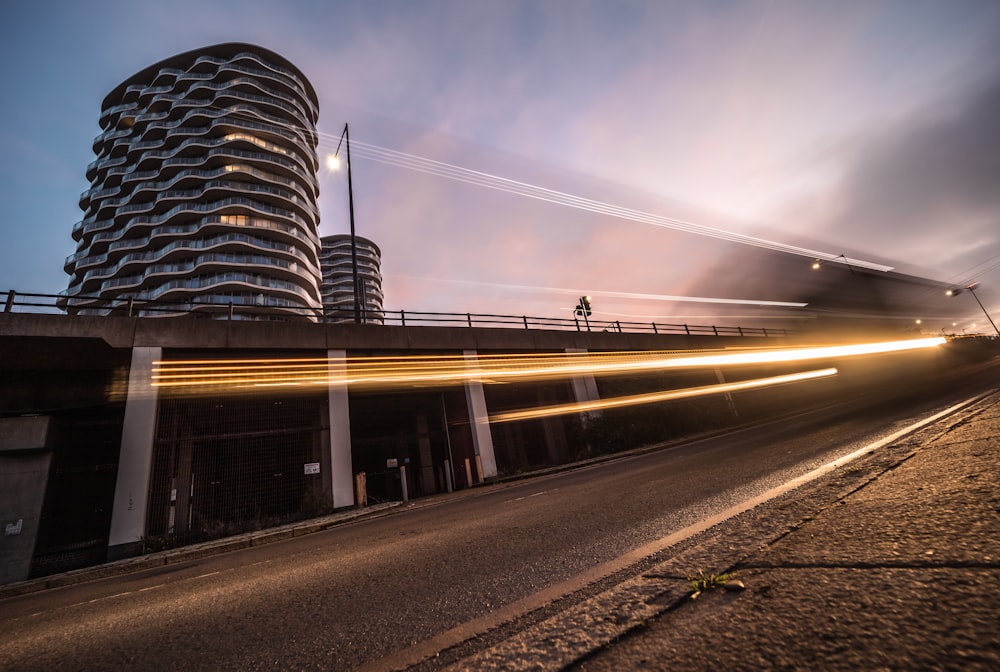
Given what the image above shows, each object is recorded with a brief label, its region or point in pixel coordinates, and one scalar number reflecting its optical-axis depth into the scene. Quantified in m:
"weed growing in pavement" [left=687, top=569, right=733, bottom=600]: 2.17
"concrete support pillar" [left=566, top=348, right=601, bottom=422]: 20.34
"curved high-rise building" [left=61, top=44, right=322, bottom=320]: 52.94
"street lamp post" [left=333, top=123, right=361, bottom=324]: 16.24
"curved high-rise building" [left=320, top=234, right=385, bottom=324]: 88.25
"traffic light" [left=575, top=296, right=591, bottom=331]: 22.67
